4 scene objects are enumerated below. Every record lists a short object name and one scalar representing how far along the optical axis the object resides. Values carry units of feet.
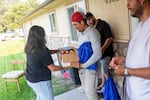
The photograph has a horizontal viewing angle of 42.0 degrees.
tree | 110.73
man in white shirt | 4.45
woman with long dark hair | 8.83
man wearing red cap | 8.56
